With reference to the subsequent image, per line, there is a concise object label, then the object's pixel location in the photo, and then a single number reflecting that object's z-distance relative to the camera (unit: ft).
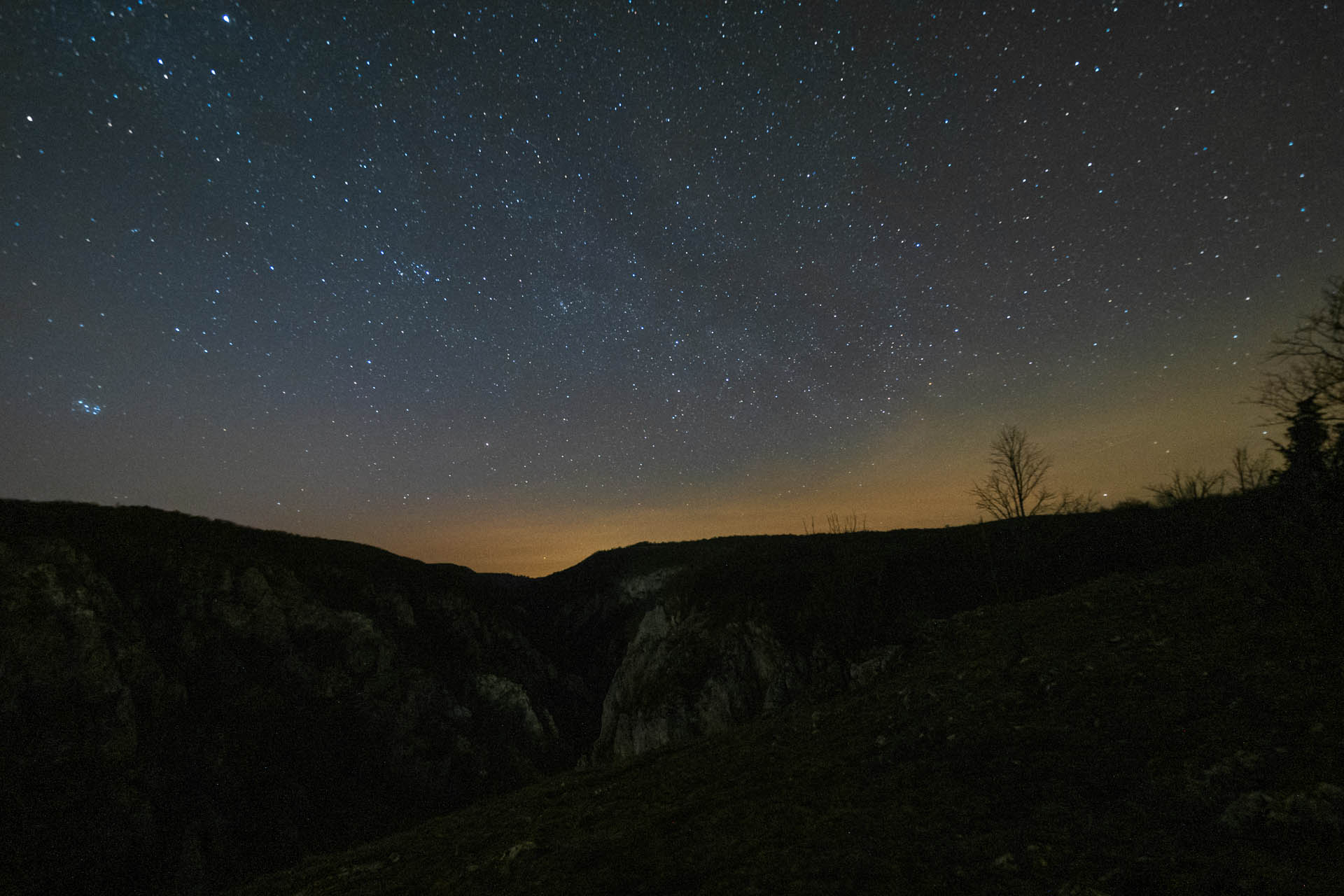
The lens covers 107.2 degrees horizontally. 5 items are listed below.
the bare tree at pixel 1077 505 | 116.43
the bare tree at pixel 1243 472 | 111.04
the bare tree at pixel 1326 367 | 47.21
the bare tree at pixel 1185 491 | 101.55
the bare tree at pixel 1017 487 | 106.93
